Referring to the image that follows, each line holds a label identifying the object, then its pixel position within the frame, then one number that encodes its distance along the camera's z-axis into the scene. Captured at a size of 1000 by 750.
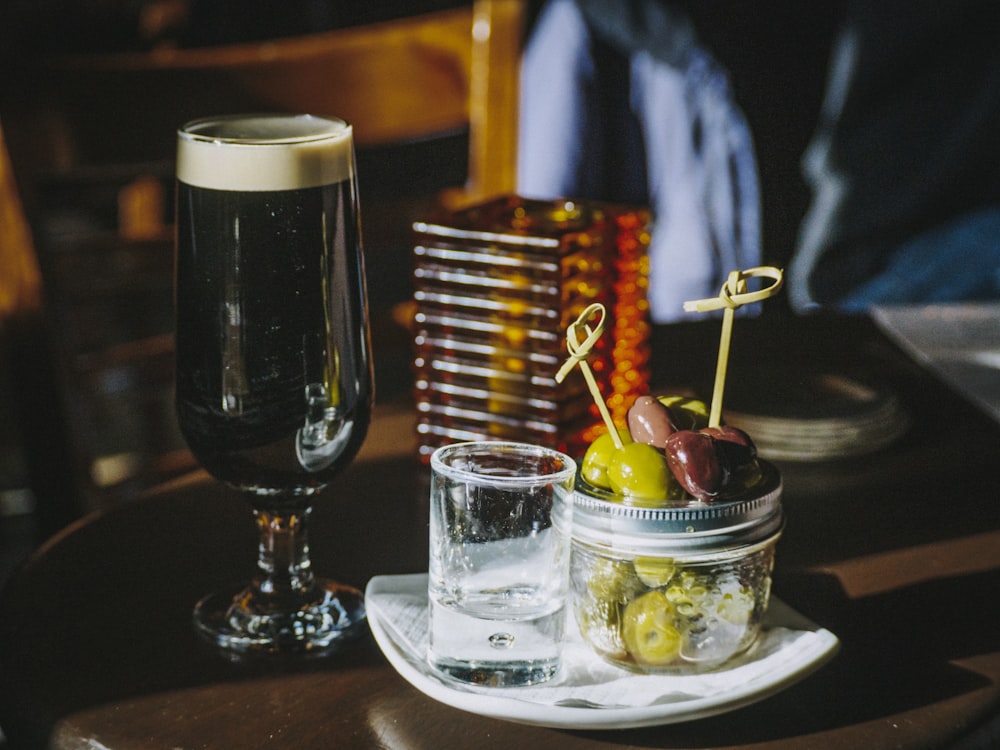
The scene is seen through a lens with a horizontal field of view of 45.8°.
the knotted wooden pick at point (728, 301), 0.50
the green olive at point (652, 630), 0.49
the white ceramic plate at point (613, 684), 0.46
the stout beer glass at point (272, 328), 0.52
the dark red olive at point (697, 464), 0.48
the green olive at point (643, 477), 0.49
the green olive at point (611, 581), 0.50
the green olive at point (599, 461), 0.50
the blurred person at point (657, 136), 1.65
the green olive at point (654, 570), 0.49
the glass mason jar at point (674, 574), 0.48
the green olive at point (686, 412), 0.52
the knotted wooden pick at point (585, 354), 0.48
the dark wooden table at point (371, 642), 0.47
